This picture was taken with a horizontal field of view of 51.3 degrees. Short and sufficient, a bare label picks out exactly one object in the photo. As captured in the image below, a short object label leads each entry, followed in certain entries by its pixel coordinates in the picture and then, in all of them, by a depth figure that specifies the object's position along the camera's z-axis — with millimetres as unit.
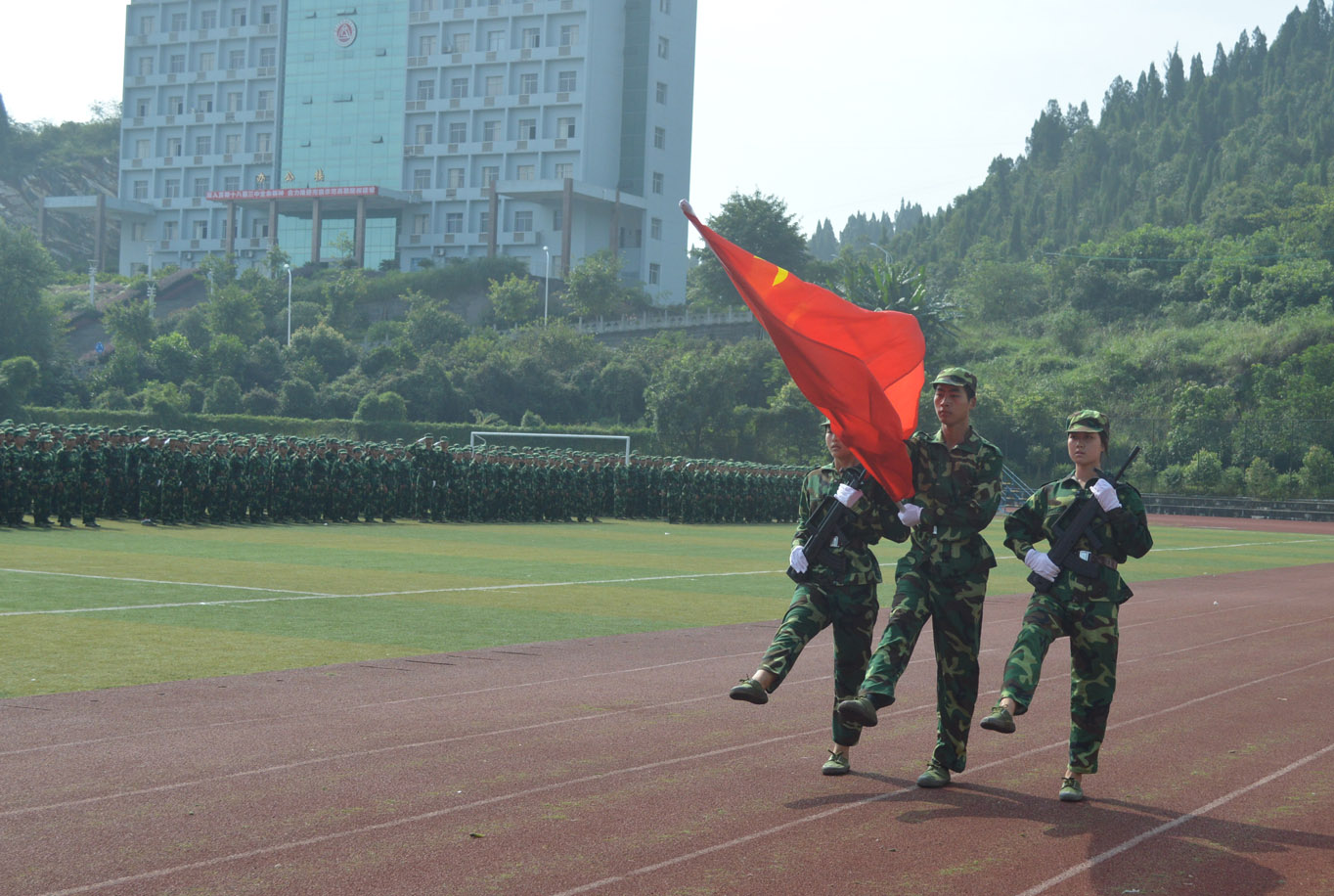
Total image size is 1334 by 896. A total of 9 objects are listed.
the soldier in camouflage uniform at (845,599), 6258
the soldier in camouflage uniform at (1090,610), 5941
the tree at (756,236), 88438
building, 94938
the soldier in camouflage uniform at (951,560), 6098
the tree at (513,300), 85125
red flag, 6332
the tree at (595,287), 86062
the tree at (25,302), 71688
